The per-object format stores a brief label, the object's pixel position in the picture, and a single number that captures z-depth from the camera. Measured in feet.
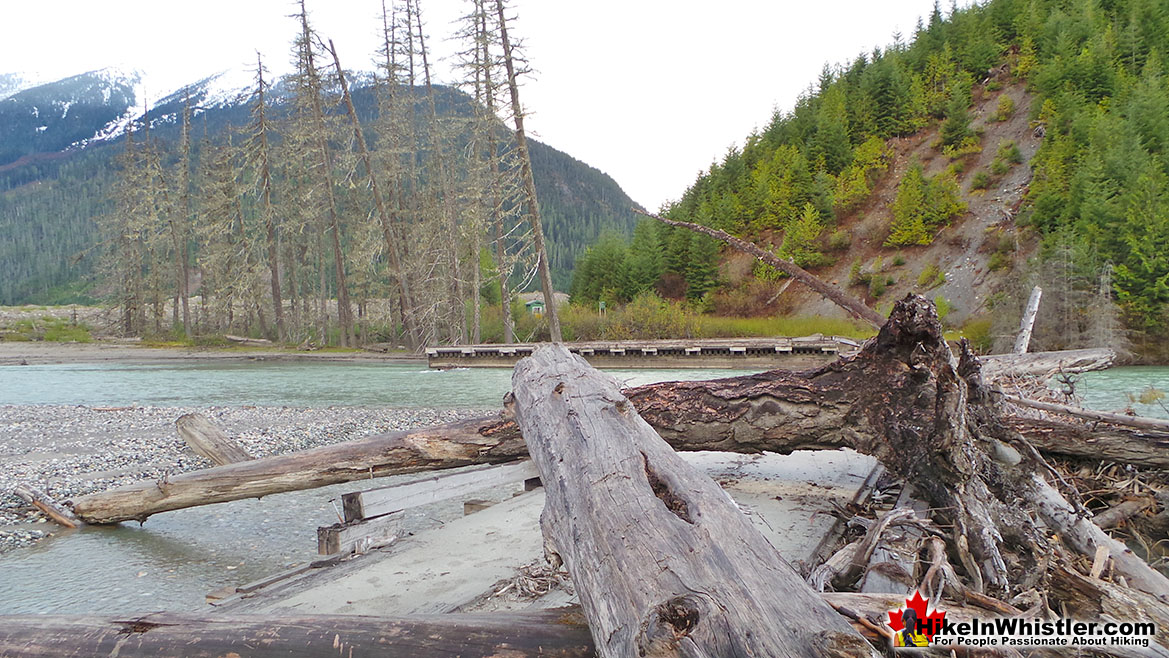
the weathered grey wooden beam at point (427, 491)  14.43
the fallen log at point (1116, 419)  13.24
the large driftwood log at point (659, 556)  4.88
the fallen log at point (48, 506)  18.21
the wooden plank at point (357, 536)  13.75
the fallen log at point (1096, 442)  13.12
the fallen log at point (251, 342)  111.45
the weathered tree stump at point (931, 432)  8.69
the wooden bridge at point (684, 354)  69.92
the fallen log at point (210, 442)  22.43
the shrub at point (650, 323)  90.58
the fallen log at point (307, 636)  6.39
